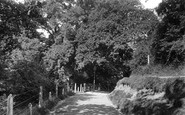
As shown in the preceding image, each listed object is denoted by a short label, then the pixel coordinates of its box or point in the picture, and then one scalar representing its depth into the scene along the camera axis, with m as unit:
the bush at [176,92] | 7.32
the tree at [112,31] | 33.50
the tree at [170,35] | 16.22
